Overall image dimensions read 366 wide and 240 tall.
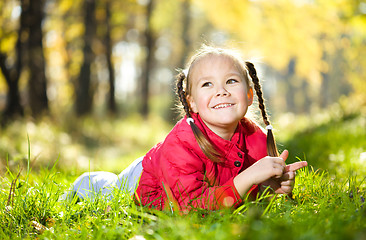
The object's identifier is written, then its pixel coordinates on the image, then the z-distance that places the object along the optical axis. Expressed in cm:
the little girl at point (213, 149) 226
